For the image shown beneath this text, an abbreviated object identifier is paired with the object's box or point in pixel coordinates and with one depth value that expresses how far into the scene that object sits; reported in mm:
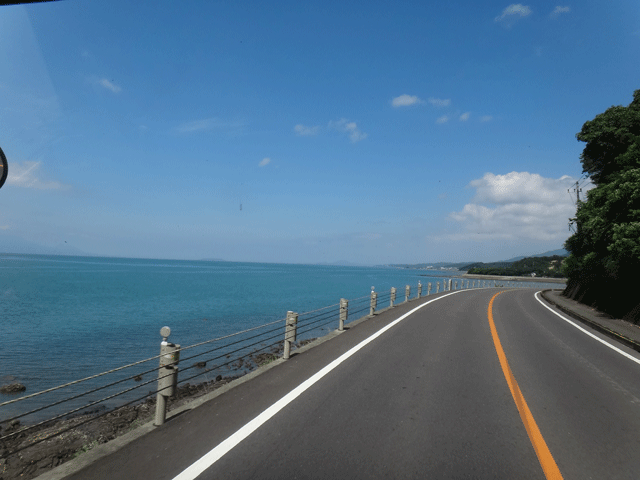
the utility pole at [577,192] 36431
